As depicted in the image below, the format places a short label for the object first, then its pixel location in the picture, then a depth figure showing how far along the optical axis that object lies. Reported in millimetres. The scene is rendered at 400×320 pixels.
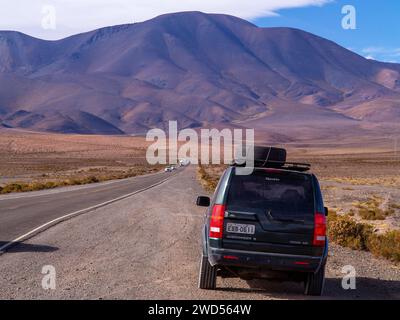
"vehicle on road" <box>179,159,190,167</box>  119138
